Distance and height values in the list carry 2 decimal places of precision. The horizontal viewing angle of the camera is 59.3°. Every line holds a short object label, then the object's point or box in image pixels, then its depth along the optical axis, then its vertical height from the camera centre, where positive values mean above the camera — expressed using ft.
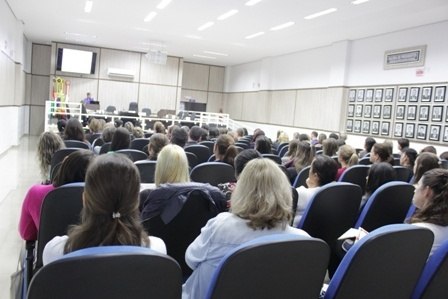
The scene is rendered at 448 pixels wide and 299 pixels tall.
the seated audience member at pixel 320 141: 25.07 -1.03
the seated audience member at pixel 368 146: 22.81 -0.90
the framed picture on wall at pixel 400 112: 33.73 +1.80
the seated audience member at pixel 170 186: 7.43 -1.40
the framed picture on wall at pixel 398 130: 33.73 +0.25
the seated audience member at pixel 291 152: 16.44 -1.17
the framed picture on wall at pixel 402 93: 33.45 +3.38
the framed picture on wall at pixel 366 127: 37.24 +0.31
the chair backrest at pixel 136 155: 14.12 -1.61
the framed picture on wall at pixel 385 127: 35.20 +0.41
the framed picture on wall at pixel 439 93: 29.96 +3.30
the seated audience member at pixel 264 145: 17.80 -1.08
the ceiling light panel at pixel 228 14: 31.56 +8.65
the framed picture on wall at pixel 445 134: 29.47 +0.21
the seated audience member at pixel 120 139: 15.69 -1.19
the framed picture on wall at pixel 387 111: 35.01 +1.86
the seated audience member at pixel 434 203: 6.89 -1.25
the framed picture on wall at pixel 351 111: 39.19 +1.79
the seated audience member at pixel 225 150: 14.19 -1.17
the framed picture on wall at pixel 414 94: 32.31 +3.31
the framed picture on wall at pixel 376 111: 36.13 +1.84
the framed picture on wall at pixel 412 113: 32.51 +1.74
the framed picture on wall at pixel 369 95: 36.88 +3.32
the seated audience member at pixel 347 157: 15.53 -1.11
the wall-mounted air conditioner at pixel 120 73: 56.08 +5.28
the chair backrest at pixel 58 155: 11.73 -1.53
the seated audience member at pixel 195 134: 22.76 -1.08
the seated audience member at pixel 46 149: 11.94 -1.37
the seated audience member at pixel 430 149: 21.02 -0.73
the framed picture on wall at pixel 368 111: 37.06 +1.82
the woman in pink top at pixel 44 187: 7.13 -1.61
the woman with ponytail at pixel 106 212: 4.57 -1.22
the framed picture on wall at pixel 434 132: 30.25 +0.27
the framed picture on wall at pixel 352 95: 39.09 +3.38
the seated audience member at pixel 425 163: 12.24 -0.87
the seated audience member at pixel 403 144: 23.00 -0.61
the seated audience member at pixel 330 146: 19.01 -0.93
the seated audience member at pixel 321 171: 10.70 -1.22
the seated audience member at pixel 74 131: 17.38 -1.11
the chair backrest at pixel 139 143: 19.24 -1.56
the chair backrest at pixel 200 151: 17.61 -1.57
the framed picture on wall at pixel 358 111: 38.22 +1.80
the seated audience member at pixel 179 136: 19.10 -1.04
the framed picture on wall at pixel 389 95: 34.75 +3.28
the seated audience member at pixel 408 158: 17.79 -1.10
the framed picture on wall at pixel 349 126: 39.49 +0.29
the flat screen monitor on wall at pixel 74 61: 53.42 +6.12
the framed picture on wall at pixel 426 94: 31.22 +3.27
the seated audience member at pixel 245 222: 5.50 -1.45
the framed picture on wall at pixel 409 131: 32.60 +0.24
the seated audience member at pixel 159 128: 24.11 -0.93
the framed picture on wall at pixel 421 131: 31.48 +0.30
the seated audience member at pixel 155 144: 14.30 -1.13
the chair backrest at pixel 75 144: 15.51 -1.49
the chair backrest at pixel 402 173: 15.03 -1.52
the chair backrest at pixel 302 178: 12.99 -1.76
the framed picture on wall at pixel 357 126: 38.33 +0.28
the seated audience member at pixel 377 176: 11.77 -1.35
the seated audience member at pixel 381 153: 15.92 -0.86
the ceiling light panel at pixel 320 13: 29.12 +8.65
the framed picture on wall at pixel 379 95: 35.88 +3.30
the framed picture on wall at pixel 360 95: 38.06 +3.35
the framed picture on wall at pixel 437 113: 30.21 +1.78
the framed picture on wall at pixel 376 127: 36.19 +0.35
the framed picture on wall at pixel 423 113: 31.40 +1.76
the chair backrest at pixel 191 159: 15.69 -1.74
